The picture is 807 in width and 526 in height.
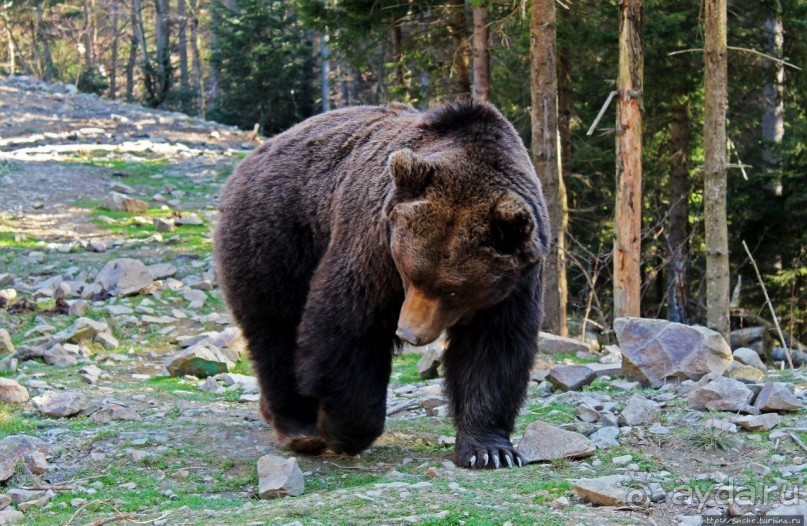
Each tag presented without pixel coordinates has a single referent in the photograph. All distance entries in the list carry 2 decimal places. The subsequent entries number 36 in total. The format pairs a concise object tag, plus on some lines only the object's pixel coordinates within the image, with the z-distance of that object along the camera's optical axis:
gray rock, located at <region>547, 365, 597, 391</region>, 7.70
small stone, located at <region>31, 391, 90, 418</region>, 7.12
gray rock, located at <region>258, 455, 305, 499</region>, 5.26
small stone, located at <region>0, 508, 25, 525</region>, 4.91
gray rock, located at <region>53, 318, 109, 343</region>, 10.49
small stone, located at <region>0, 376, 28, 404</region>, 7.49
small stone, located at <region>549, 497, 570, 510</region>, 4.43
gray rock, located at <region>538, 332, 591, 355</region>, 10.55
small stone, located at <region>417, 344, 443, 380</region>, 9.09
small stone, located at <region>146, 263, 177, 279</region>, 13.35
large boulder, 7.52
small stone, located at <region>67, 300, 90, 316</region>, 11.74
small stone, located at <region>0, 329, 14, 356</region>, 9.74
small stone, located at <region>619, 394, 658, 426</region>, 6.22
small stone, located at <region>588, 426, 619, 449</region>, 5.74
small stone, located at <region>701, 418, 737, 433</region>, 5.82
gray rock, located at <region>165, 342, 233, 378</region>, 9.17
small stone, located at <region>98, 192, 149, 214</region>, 17.89
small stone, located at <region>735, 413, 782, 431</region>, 5.86
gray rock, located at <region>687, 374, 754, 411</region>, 6.34
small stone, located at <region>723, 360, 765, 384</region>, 7.55
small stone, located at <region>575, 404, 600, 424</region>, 6.44
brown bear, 4.89
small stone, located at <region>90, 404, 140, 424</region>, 6.98
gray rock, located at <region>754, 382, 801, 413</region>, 6.18
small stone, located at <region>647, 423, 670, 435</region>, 5.88
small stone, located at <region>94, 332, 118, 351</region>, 10.67
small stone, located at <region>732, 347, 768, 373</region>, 8.82
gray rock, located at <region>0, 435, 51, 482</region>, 5.58
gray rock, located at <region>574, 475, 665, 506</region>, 4.43
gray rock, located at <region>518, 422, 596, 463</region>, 5.48
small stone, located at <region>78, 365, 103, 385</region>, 8.71
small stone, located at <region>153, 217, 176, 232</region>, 16.41
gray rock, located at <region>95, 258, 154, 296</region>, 12.70
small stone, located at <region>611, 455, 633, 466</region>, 5.30
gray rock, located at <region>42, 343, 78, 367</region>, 9.54
